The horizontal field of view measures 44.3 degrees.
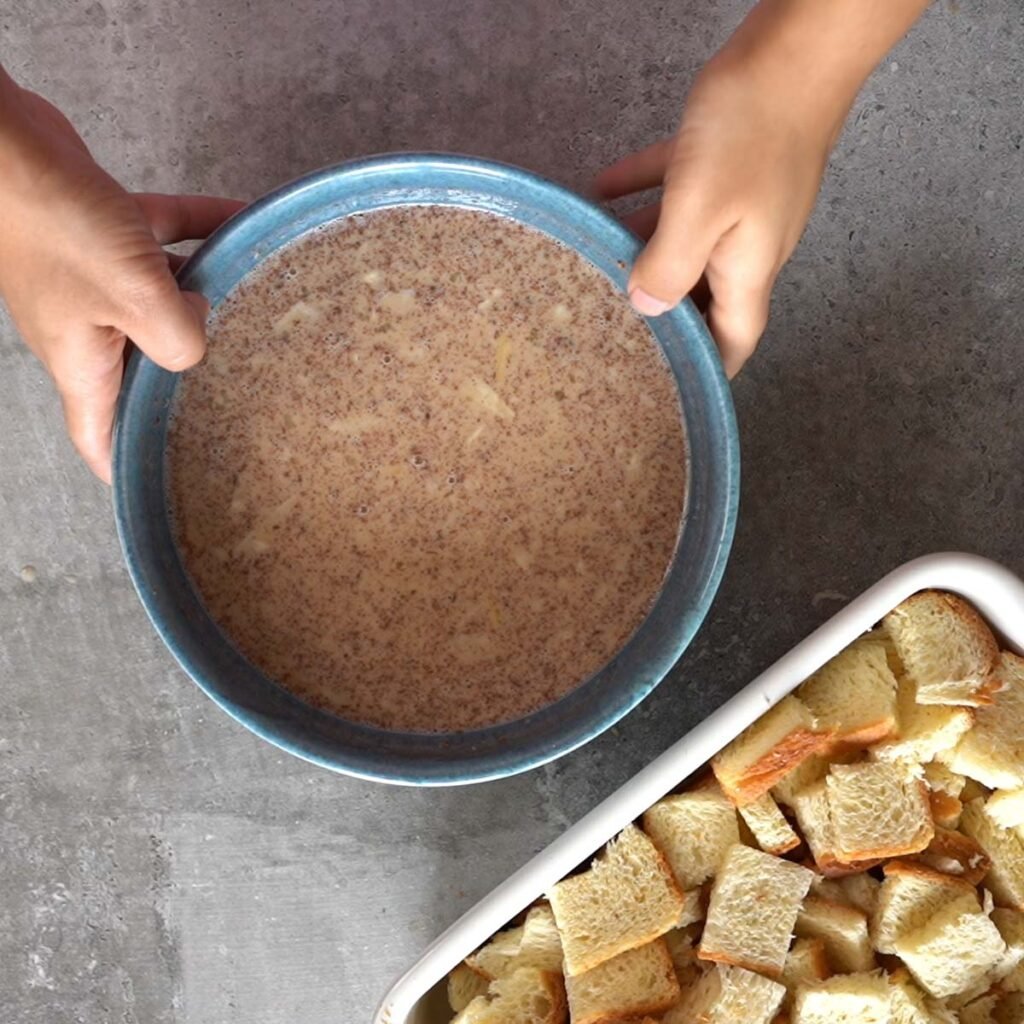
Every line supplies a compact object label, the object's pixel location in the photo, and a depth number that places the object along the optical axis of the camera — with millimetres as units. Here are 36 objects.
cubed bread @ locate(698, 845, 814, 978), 1126
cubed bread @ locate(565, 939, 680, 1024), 1124
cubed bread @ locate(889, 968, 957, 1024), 1140
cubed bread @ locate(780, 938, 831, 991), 1150
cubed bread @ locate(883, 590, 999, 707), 1130
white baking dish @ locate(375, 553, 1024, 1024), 1105
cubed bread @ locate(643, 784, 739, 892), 1173
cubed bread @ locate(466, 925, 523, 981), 1180
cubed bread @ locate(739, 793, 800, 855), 1153
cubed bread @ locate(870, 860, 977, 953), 1141
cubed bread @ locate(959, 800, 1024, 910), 1174
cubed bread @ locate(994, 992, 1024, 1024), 1172
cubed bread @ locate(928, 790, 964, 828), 1183
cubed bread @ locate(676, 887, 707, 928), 1188
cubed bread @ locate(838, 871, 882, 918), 1194
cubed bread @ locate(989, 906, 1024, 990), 1163
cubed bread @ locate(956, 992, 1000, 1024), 1180
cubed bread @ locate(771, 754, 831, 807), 1174
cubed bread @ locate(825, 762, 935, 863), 1130
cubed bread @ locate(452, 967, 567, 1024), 1138
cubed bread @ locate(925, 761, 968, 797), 1186
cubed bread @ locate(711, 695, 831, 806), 1118
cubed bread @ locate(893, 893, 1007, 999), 1116
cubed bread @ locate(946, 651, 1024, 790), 1136
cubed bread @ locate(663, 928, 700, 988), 1194
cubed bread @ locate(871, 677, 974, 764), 1144
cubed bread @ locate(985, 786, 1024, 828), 1144
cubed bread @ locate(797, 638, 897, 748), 1144
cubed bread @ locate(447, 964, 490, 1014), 1192
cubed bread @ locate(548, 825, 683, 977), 1125
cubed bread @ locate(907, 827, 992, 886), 1174
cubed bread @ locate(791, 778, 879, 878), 1151
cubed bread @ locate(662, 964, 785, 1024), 1096
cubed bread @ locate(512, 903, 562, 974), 1174
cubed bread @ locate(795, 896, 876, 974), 1164
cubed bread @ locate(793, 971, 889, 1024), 1117
